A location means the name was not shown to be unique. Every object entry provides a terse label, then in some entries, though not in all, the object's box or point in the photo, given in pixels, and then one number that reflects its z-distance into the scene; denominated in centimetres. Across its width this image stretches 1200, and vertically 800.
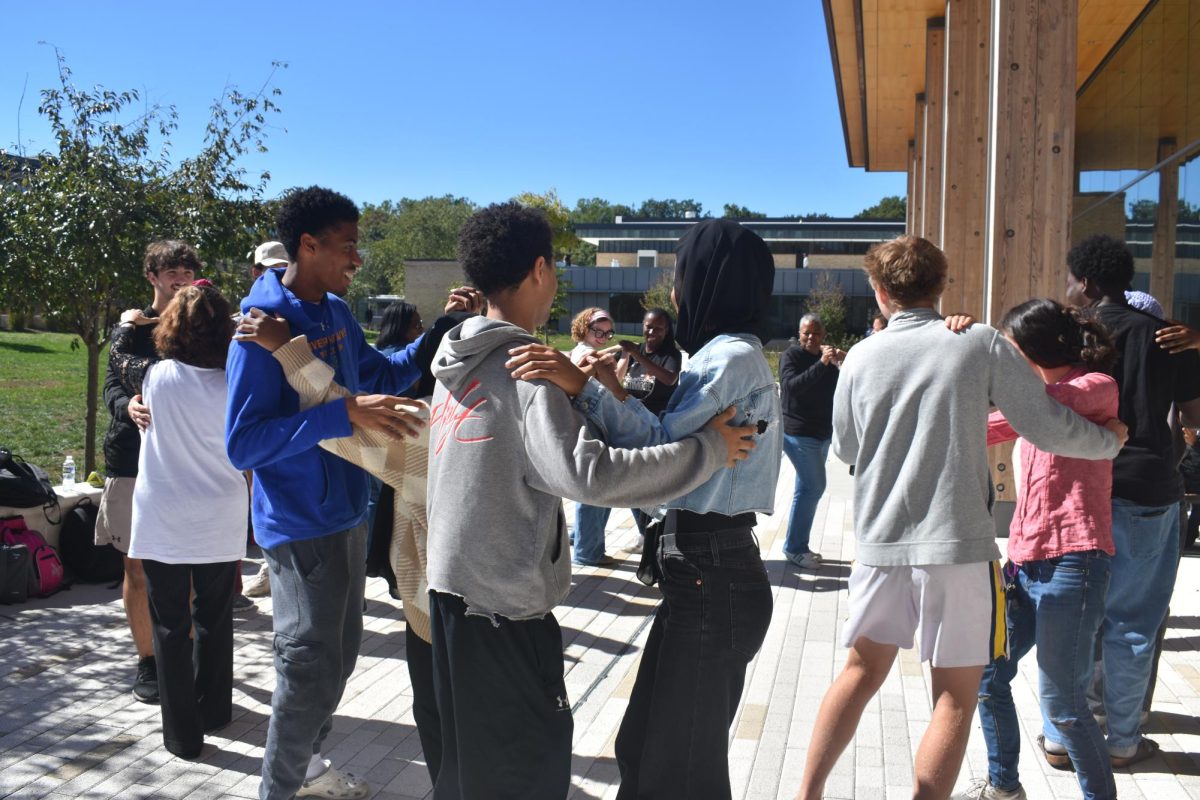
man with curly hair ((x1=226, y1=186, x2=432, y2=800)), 332
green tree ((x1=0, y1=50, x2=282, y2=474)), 860
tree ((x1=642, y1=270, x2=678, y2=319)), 5859
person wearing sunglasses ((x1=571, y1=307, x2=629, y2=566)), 748
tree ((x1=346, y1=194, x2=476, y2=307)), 9319
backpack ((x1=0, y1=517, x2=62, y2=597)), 650
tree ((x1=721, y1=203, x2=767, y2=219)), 14092
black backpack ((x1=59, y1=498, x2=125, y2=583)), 695
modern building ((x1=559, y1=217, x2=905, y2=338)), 6266
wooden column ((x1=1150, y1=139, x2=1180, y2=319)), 933
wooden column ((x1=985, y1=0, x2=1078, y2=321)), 653
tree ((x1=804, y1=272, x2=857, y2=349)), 4784
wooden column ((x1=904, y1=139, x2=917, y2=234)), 1781
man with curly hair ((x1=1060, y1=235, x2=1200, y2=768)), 388
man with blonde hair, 310
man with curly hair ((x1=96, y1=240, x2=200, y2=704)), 485
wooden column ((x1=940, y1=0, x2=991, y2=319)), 967
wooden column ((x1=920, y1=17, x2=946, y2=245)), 1164
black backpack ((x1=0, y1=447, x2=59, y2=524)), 659
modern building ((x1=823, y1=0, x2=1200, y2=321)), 657
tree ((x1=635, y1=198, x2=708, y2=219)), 18950
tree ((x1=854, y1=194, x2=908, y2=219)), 14288
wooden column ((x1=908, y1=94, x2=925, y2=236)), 1525
